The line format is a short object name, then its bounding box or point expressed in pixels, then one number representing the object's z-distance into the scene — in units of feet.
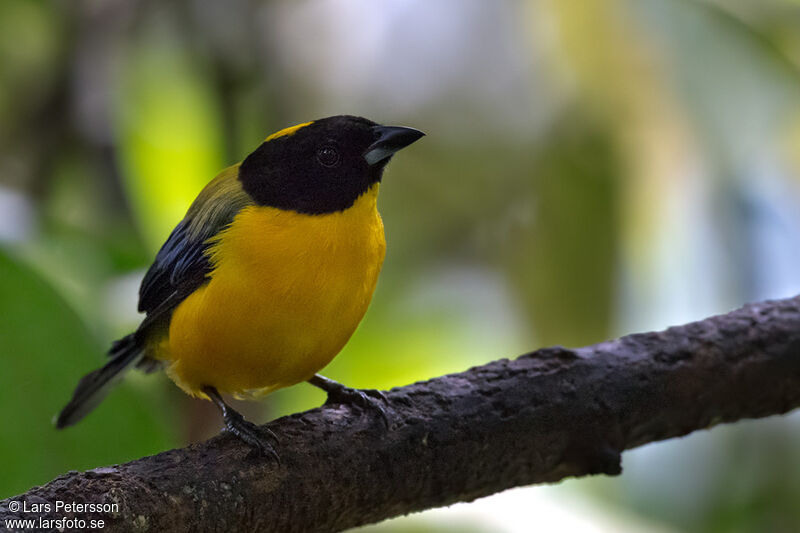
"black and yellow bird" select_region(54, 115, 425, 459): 16.12
